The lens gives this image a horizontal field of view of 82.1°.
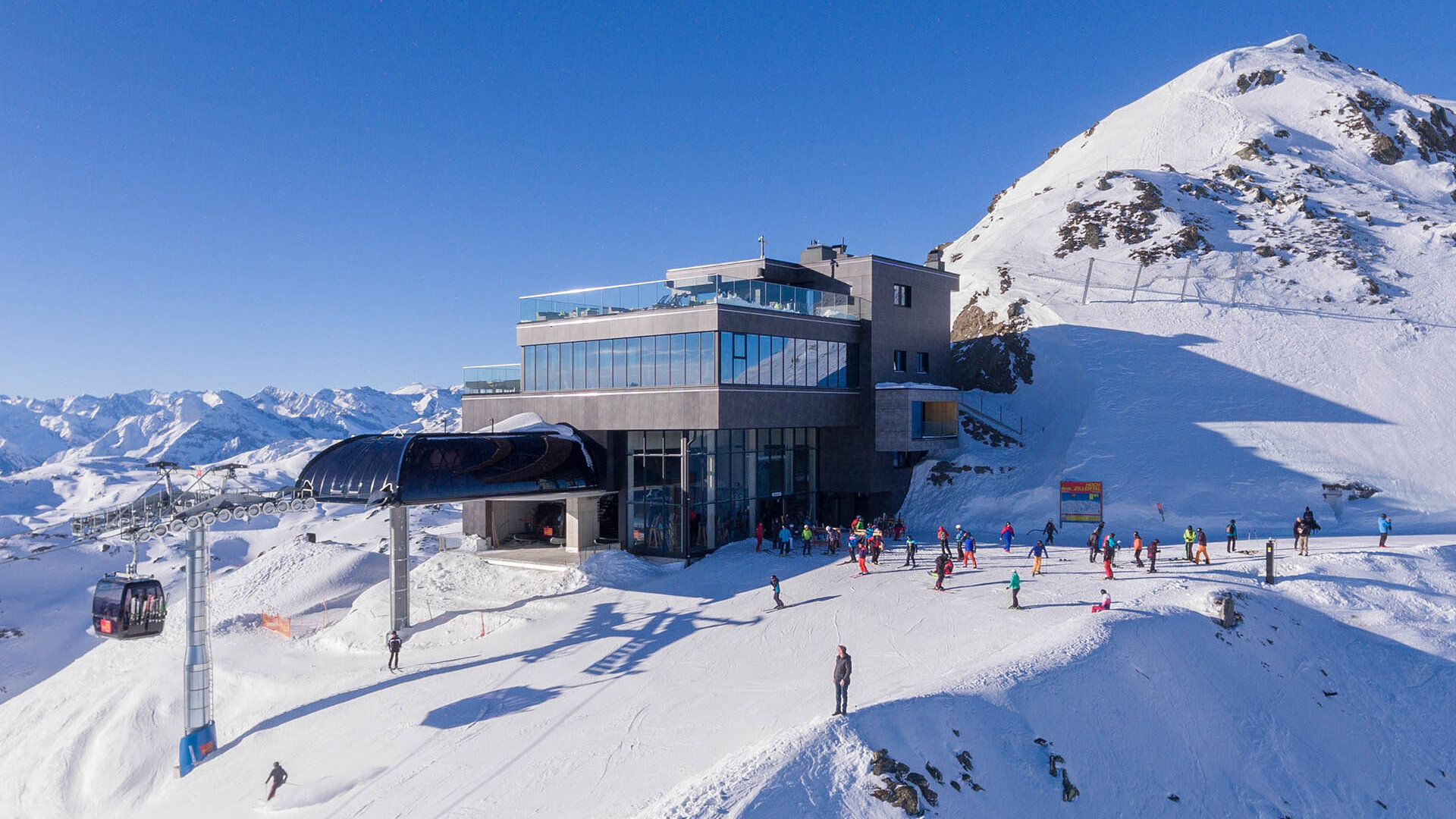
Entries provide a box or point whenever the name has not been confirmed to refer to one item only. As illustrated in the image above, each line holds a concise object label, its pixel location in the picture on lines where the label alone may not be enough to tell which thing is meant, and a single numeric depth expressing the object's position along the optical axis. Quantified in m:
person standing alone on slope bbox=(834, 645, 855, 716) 17.92
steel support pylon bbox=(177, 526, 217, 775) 25.08
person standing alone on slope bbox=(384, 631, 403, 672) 26.95
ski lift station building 36.69
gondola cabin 24.31
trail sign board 34.84
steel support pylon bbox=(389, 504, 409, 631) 30.45
